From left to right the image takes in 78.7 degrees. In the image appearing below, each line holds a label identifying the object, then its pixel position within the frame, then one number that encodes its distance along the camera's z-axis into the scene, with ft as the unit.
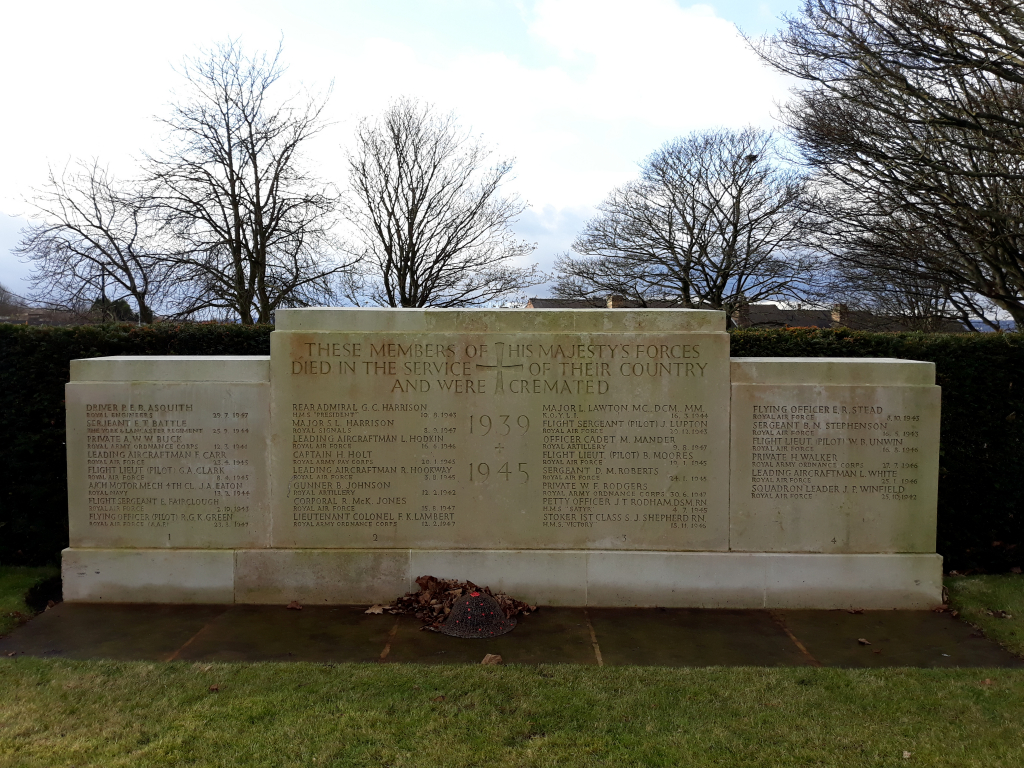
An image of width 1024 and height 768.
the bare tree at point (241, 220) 57.00
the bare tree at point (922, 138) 31.83
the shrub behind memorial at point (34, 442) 21.67
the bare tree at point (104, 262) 58.08
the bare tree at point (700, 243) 83.46
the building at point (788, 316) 75.20
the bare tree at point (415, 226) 65.51
